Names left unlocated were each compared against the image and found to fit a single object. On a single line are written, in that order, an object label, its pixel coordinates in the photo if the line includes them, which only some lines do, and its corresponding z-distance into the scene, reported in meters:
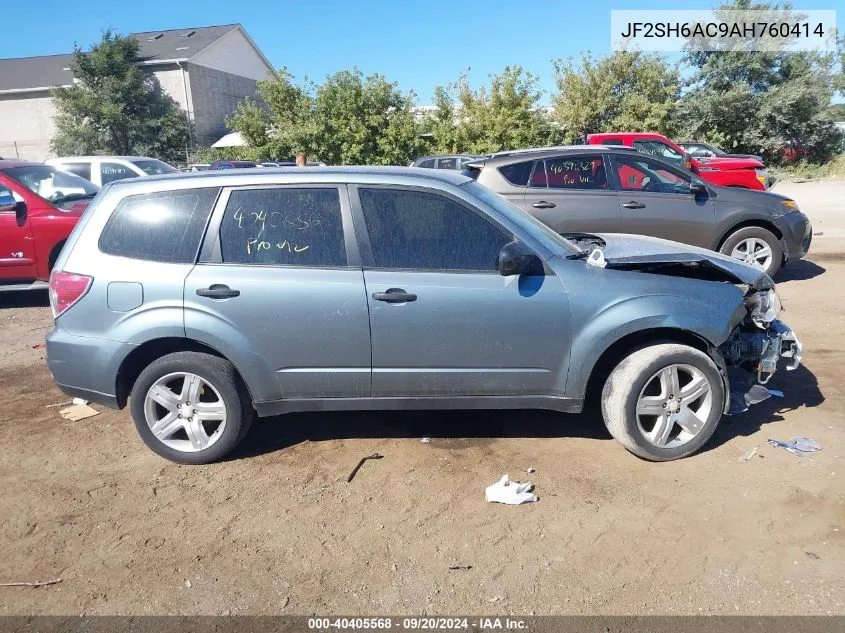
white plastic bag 3.72
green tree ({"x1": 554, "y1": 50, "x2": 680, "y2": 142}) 29.70
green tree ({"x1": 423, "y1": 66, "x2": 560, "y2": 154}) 27.28
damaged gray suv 3.95
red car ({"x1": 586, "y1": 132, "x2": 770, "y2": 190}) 16.29
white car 12.94
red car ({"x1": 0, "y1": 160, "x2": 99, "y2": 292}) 8.21
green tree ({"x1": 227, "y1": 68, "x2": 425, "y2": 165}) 27.70
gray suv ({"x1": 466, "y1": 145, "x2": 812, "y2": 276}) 8.27
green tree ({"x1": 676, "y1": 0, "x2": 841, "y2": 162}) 32.03
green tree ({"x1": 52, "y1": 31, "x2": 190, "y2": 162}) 33.72
